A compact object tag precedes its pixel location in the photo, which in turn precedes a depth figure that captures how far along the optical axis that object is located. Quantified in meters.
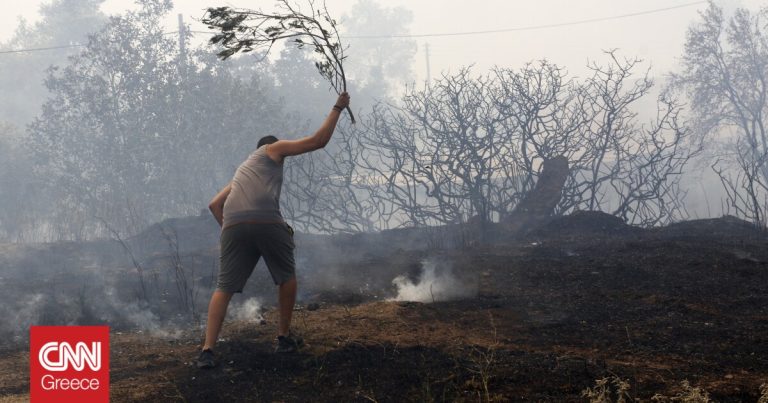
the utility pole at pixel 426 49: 83.19
